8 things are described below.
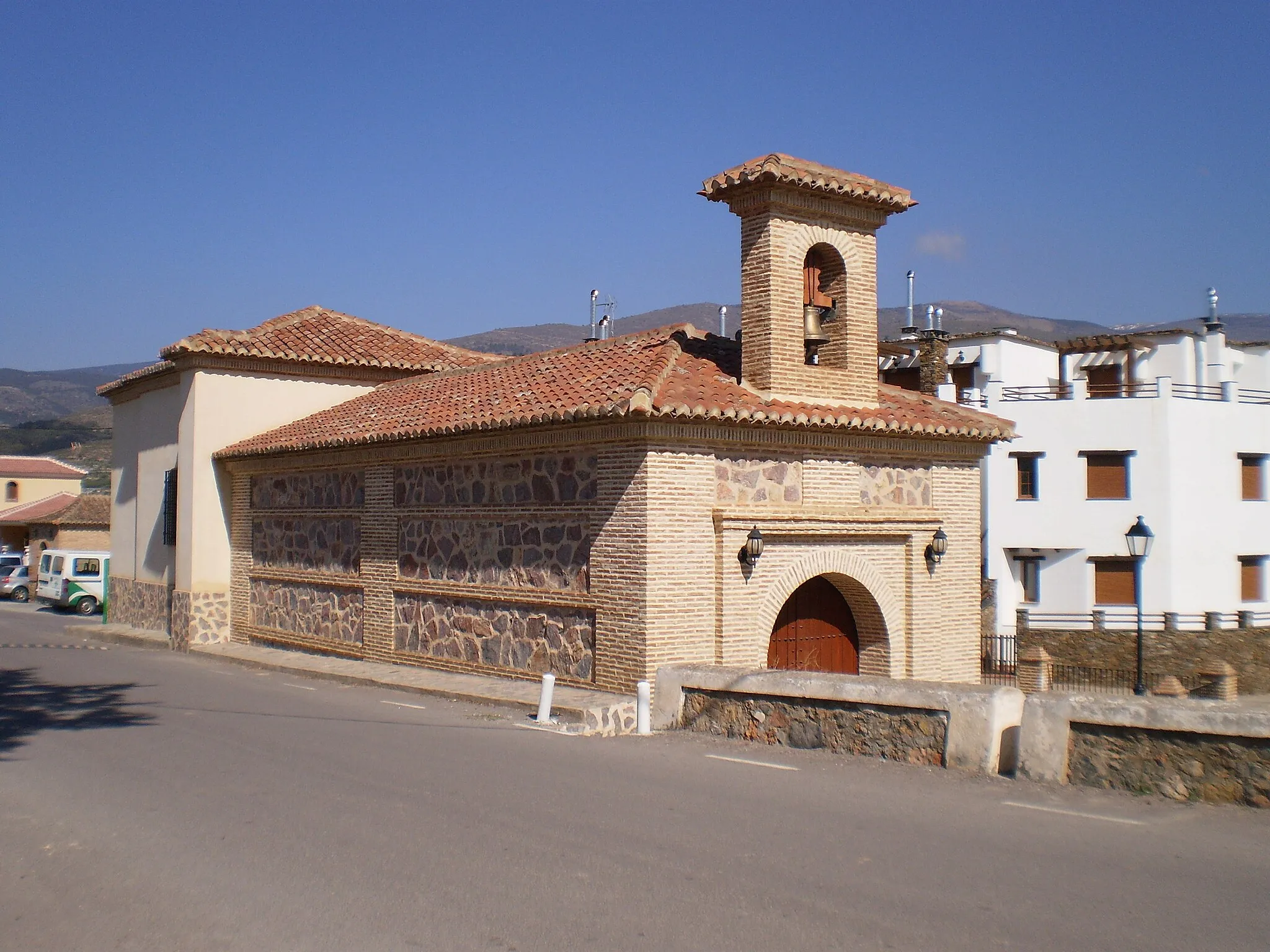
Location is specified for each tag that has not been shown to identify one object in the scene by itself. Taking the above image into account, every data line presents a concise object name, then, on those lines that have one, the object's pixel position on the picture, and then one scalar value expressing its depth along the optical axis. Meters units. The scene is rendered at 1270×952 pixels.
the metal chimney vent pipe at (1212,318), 40.75
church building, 12.38
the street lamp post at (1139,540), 19.27
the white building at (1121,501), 31.44
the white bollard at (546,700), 11.70
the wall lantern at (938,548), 14.72
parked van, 33.34
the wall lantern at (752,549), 12.64
